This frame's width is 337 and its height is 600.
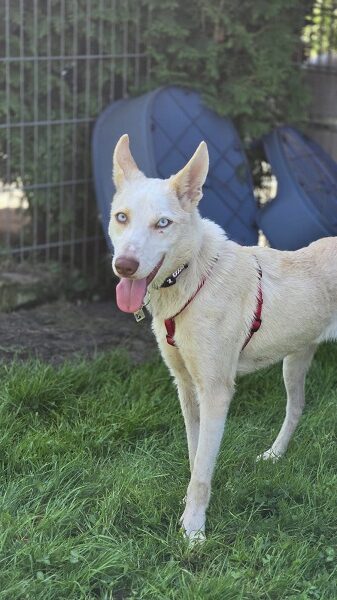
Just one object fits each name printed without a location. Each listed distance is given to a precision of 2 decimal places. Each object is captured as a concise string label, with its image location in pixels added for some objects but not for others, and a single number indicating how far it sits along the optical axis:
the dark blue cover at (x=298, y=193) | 5.45
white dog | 3.20
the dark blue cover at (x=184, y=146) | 5.51
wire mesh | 5.81
